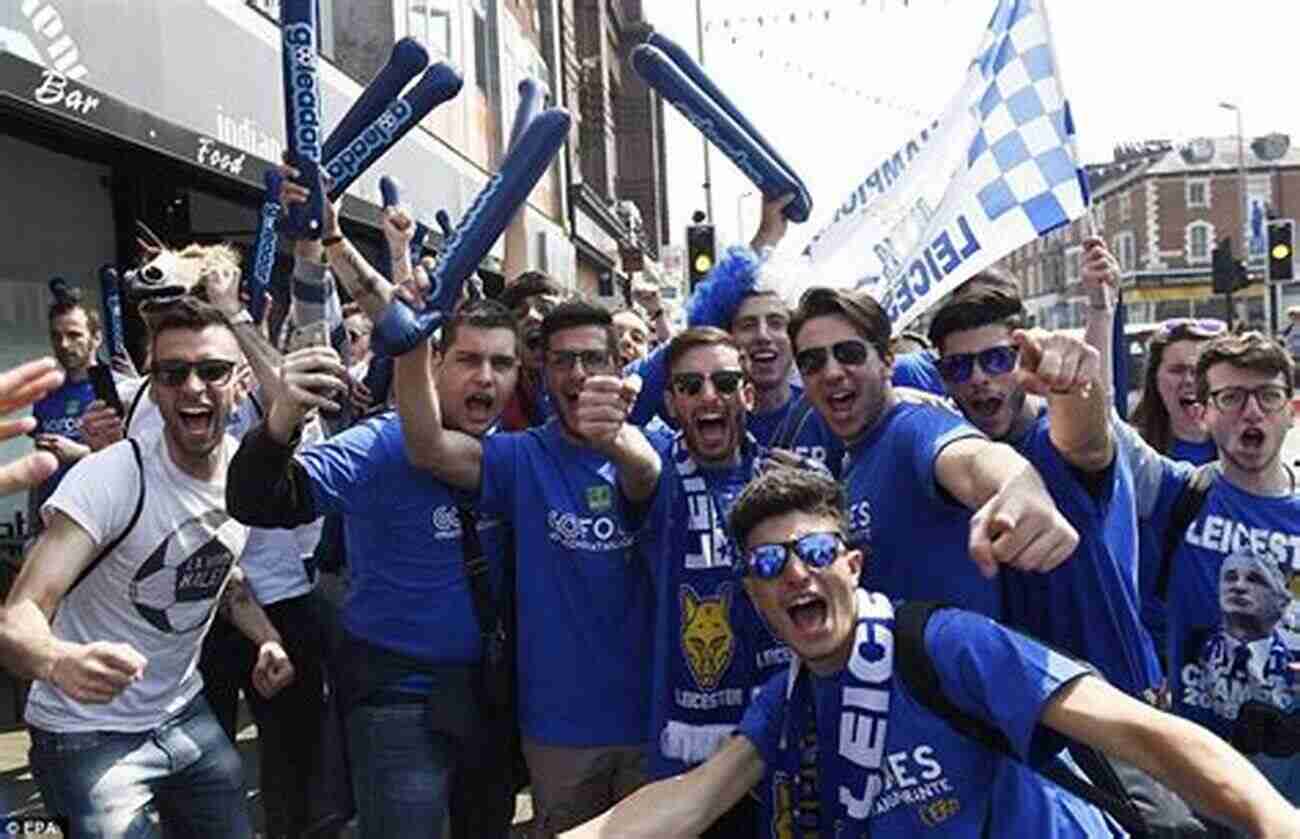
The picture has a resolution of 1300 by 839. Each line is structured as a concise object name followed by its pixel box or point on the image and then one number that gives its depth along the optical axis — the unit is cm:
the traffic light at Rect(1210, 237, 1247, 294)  1938
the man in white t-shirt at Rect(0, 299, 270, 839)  373
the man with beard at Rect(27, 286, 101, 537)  663
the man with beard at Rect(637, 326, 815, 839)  392
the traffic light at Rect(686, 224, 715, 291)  1259
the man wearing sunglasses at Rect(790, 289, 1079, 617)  323
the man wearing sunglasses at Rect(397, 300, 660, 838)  410
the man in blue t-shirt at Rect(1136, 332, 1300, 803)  411
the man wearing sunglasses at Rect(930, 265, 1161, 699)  313
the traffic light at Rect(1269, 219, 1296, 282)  1898
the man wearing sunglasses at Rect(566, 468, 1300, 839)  244
